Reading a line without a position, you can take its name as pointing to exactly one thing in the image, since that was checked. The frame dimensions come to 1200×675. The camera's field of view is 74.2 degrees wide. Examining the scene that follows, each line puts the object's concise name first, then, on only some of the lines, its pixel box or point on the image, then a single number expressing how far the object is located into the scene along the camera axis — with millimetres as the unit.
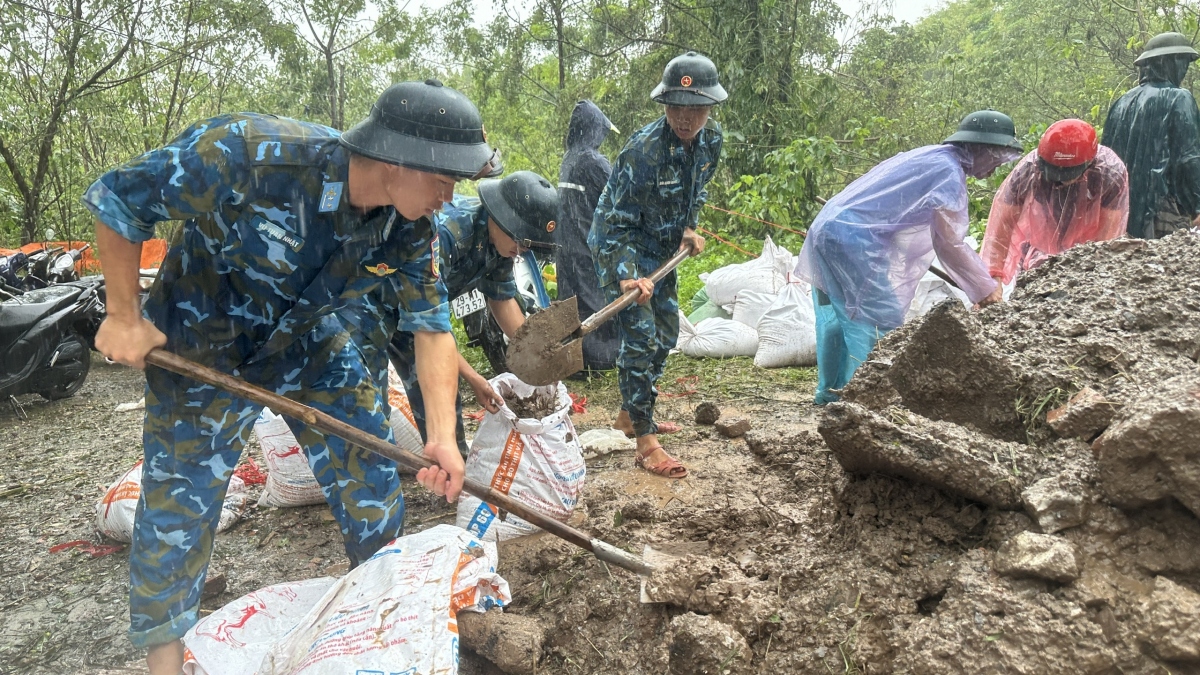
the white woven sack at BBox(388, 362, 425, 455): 3371
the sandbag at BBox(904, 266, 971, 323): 4992
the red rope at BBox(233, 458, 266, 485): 3797
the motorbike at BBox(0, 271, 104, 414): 5031
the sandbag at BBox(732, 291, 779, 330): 6043
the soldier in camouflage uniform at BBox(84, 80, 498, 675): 1759
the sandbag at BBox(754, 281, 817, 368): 5559
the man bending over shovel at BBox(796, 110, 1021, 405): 3561
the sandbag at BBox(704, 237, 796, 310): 6164
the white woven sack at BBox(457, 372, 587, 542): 2826
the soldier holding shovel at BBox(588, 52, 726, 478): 3523
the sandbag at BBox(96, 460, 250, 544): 3033
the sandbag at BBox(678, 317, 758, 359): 5938
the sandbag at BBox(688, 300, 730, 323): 6605
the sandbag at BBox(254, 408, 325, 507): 3262
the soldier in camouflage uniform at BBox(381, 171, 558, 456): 3008
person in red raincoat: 3883
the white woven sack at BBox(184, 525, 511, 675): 1797
